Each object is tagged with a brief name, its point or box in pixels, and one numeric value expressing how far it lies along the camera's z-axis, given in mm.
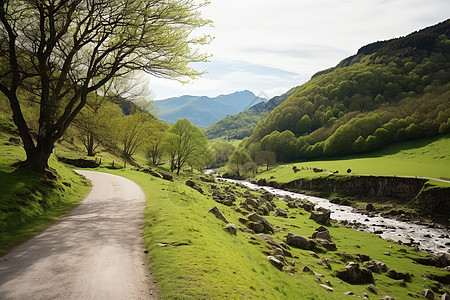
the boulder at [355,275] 16750
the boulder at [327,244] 23430
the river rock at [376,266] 19447
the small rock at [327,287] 14008
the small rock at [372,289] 15459
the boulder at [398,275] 18453
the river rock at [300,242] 21828
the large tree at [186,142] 69531
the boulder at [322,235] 25873
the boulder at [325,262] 18055
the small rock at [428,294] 16237
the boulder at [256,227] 23325
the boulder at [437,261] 22859
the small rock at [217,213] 21470
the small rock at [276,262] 14838
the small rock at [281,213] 36531
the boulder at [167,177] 42834
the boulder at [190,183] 41209
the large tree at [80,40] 16234
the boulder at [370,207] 51106
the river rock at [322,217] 36103
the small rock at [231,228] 18188
